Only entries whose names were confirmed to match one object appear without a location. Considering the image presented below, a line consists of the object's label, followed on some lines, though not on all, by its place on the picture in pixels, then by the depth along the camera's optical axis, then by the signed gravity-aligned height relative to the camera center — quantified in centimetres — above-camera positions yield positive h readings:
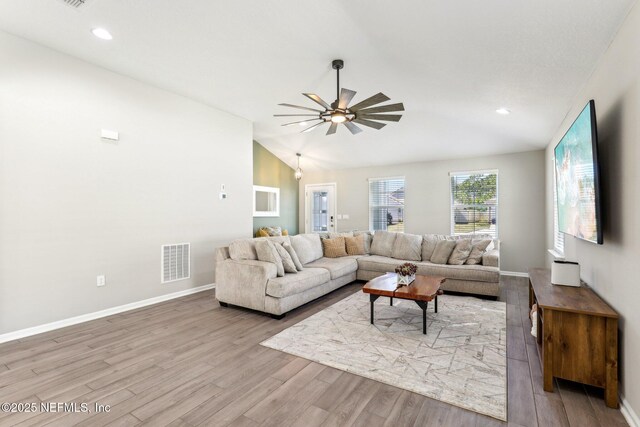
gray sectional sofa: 370 -82
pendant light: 764 +106
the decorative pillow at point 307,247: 492 -53
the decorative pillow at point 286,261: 410 -62
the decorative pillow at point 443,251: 510 -62
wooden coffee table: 314 -82
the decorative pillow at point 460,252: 489 -62
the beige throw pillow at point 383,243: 585 -55
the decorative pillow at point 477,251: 483 -59
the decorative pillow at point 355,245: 589 -58
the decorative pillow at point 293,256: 430 -58
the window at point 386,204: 716 +26
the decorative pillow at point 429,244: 543 -53
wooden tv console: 198 -87
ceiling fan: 317 +116
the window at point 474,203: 611 +24
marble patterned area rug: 220 -124
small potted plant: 356 -69
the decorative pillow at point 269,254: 392 -50
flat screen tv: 219 +28
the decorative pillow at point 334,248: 564 -61
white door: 808 +19
